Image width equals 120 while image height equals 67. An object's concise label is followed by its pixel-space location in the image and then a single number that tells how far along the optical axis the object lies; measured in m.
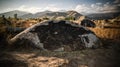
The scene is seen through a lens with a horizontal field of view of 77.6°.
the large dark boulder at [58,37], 2.32
